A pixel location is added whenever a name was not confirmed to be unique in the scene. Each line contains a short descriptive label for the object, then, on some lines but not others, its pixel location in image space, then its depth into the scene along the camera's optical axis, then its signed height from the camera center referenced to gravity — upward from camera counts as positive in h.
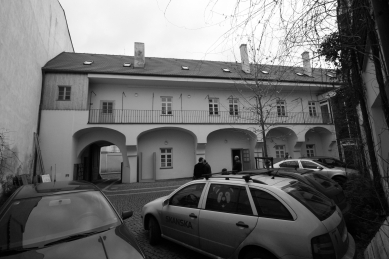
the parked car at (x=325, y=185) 4.60 -0.77
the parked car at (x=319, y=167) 9.48 -0.63
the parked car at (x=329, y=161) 10.62 -0.36
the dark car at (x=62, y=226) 2.20 -0.79
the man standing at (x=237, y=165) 10.01 -0.41
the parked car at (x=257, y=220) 2.39 -0.87
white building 14.09 +3.13
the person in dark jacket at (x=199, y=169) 9.27 -0.49
